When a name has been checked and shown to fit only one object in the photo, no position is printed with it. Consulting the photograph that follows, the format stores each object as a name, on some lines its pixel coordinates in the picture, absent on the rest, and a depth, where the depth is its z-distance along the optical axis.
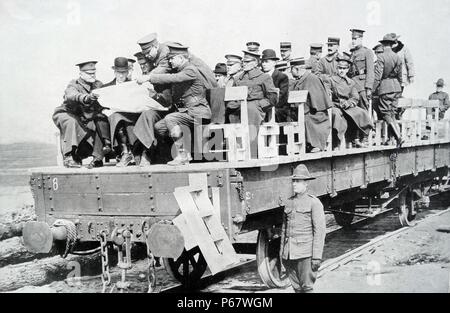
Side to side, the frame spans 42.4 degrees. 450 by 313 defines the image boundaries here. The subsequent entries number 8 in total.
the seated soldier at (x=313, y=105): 8.30
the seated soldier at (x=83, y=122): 7.23
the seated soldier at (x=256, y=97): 7.61
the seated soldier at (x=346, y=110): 9.35
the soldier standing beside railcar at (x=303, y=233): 6.24
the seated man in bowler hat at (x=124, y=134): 7.04
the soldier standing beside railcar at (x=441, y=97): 14.66
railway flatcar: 5.94
